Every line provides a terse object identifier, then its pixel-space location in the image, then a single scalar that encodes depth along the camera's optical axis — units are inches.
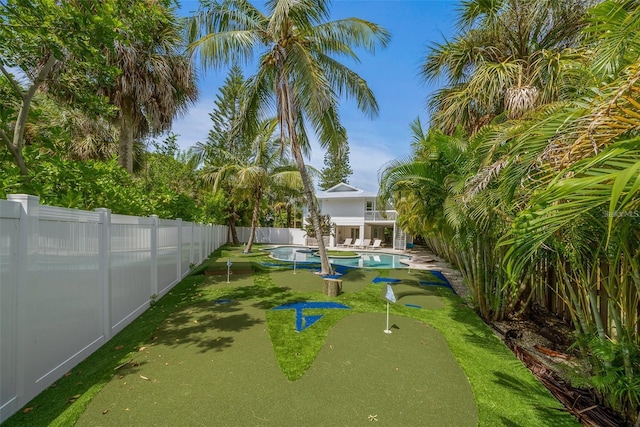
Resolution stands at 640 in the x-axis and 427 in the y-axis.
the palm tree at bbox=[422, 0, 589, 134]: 252.4
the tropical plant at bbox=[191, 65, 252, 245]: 957.8
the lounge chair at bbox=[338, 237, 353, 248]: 1123.4
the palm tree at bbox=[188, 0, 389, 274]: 359.9
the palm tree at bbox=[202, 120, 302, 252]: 693.3
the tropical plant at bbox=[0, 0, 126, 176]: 169.3
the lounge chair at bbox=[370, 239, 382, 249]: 1053.5
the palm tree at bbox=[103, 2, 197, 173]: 352.5
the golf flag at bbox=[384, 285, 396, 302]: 209.7
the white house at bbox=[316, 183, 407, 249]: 1097.2
